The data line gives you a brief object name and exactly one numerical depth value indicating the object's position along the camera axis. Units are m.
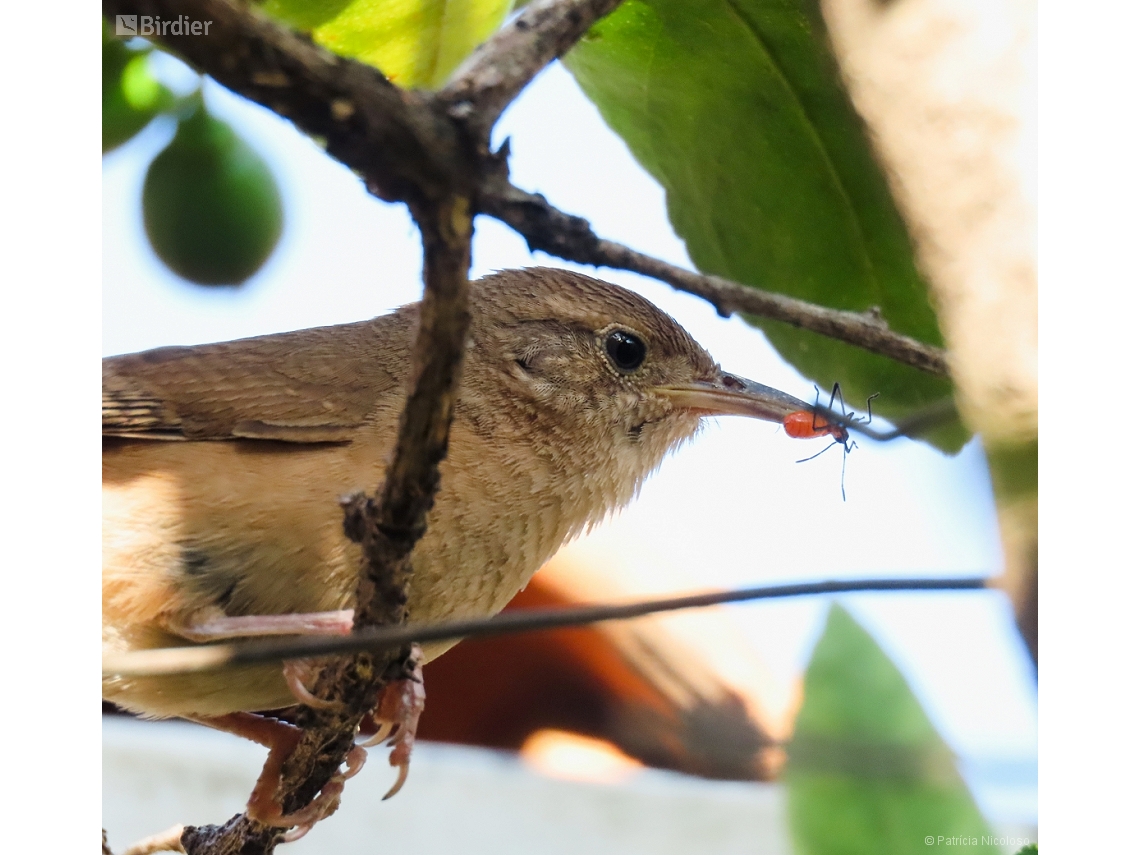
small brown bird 2.06
